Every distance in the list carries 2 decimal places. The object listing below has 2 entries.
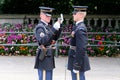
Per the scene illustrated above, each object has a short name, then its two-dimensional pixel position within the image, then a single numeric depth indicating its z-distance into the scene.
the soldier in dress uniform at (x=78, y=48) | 7.30
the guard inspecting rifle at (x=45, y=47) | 7.41
